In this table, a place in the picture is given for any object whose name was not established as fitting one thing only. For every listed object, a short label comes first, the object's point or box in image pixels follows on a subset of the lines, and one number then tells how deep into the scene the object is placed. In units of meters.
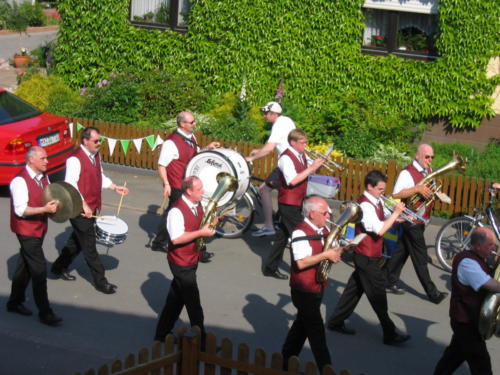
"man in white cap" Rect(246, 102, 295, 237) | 11.45
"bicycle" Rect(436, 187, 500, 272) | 10.82
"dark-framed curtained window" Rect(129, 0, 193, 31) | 18.28
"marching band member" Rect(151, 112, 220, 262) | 10.58
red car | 12.74
